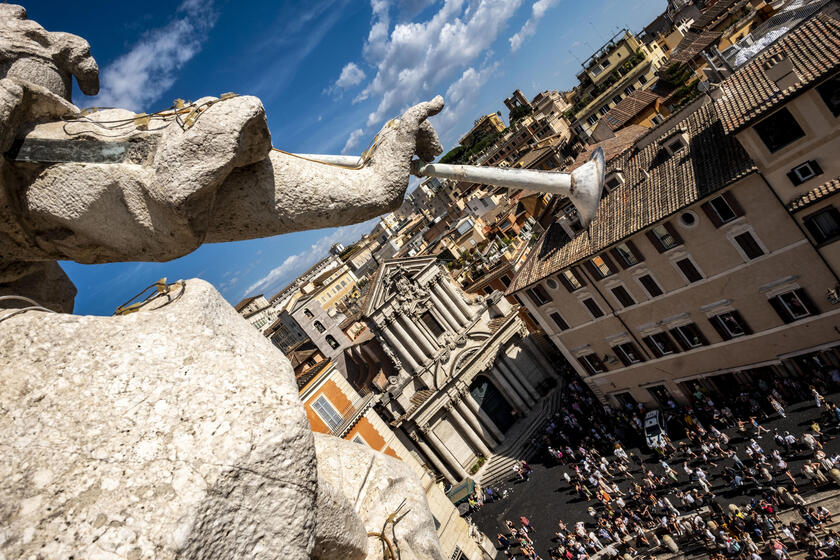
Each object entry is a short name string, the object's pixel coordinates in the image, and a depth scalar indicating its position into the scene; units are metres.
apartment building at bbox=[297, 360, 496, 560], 32.94
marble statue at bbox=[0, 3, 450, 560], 3.42
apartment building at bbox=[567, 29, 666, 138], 80.44
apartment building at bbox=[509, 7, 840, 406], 21.89
